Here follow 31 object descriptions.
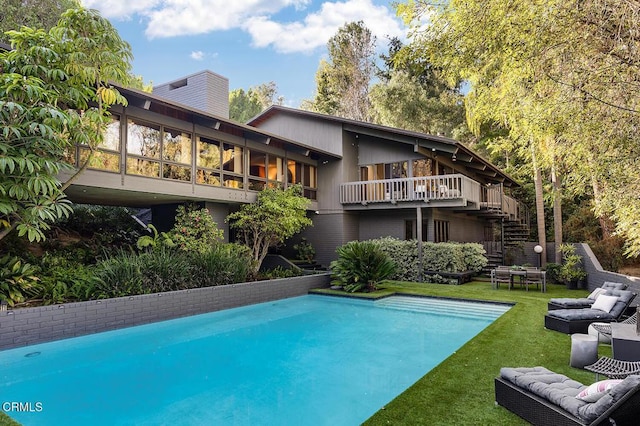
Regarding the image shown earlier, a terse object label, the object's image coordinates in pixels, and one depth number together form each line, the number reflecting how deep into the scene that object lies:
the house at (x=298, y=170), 10.77
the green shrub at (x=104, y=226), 12.48
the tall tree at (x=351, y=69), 30.33
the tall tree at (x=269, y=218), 13.66
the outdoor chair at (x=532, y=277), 12.58
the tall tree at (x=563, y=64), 5.71
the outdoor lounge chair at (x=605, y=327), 6.02
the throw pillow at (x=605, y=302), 7.01
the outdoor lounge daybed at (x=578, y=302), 7.84
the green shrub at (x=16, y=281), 7.45
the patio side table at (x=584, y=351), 5.14
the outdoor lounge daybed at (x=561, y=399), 2.89
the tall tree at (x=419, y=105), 24.36
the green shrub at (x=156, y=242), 11.41
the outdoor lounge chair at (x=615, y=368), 4.01
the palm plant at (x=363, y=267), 12.80
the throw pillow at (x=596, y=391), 3.16
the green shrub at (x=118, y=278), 8.67
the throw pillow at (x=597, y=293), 7.87
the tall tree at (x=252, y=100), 34.09
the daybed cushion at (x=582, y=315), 6.83
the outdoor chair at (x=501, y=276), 13.17
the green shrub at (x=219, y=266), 10.88
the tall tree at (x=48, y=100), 6.81
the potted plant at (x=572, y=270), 13.13
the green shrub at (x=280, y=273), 13.20
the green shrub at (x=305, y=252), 17.20
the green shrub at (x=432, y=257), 14.59
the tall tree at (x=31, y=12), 17.72
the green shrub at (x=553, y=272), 14.11
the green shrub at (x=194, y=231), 11.87
